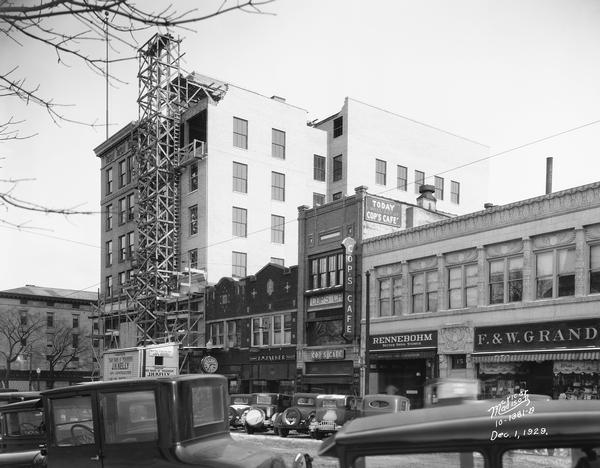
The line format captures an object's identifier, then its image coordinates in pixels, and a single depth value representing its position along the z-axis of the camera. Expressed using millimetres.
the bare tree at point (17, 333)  77000
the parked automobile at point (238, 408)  27203
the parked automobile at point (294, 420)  23641
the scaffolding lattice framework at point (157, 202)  47688
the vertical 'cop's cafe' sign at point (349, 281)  33906
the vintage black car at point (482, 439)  3555
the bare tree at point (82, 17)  4156
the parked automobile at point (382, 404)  19906
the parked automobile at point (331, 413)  22609
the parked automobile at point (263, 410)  25578
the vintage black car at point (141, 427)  6852
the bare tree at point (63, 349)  82244
